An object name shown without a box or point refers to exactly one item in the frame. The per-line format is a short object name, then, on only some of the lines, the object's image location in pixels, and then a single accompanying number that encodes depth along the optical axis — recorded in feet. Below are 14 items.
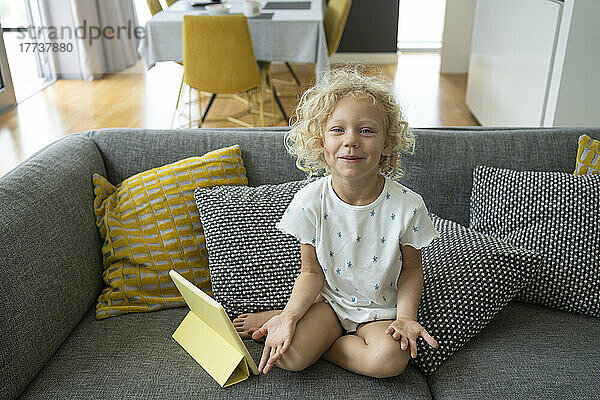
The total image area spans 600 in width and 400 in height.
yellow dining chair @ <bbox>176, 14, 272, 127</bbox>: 10.52
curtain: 17.02
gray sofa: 3.93
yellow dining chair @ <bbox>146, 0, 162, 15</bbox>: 13.30
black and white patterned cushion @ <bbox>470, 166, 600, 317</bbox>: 4.68
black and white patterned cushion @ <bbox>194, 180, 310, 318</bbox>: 4.69
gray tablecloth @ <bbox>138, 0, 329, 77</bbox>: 11.23
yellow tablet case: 3.92
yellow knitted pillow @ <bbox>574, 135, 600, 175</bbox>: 5.20
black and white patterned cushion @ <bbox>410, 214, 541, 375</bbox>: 4.26
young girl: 3.94
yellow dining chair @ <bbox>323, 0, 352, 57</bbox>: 12.89
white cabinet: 8.45
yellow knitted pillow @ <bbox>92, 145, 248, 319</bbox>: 4.94
